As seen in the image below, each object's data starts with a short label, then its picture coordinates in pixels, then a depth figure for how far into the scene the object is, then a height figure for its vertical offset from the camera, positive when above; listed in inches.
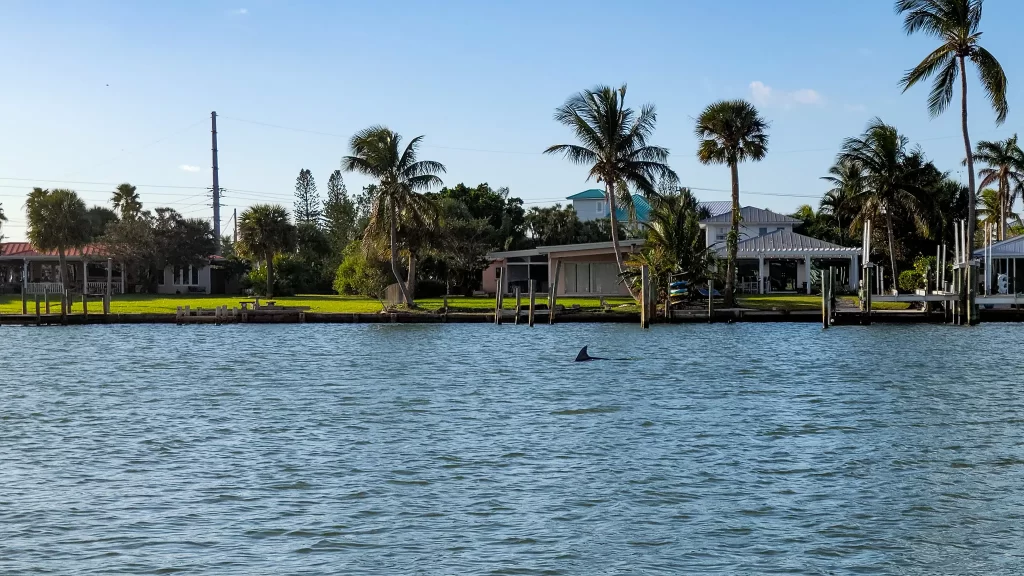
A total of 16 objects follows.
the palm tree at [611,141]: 2260.1 +308.4
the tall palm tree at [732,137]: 2289.6 +320.6
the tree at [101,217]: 3925.7 +290.2
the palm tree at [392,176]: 2273.6 +243.0
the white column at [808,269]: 2723.9 +62.7
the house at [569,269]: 2605.8 +66.6
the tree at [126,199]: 3905.0 +338.2
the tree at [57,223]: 2940.5 +191.6
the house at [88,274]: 3127.5 +65.8
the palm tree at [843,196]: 2524.6 +253.9
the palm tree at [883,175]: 2368.4 +253.0
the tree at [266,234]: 2817.4 +154.8
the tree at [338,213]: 3828.7 +317.5
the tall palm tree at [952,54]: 2049.7 +440.5
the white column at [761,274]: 2807.8 +52.6
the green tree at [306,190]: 4616.1 +434.2
